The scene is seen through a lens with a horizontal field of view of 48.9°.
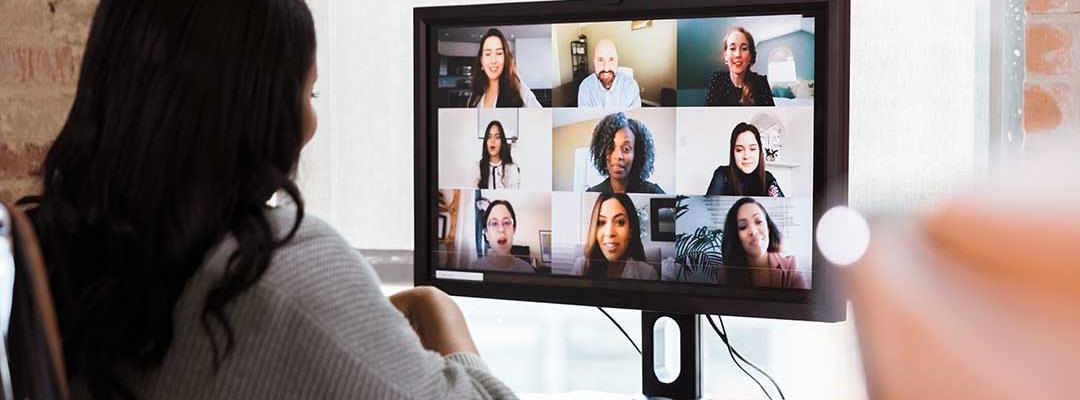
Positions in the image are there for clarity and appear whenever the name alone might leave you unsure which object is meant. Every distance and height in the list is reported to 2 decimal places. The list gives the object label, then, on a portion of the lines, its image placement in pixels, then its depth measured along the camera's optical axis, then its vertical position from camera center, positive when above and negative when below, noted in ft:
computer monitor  4.79 +0.10
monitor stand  5.20 -0.81
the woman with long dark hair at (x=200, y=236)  3.02 -0.15
